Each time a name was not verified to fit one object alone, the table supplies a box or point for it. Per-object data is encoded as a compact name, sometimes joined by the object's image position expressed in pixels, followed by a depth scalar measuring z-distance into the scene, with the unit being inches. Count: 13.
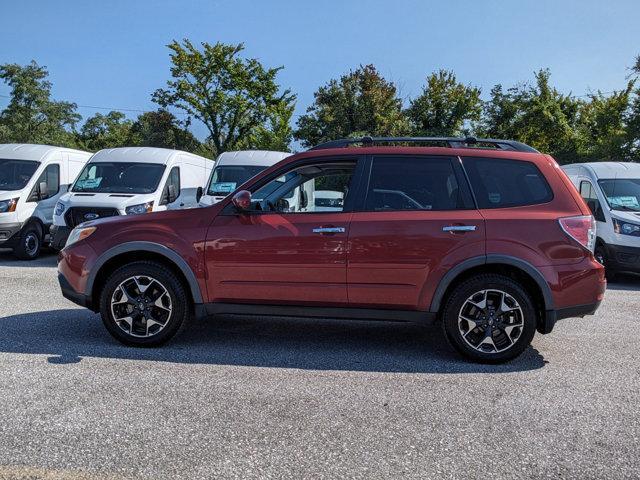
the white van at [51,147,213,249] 414.3
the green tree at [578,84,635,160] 868.0
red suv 187.9
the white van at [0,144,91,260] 445.7
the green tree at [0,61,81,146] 1839.3
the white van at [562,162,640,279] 384.2
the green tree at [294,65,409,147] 1337.4
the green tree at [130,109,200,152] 1792.6
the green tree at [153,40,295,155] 1533.0
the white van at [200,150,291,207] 465.7
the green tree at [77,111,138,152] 2162.9
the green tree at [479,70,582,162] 1180.5
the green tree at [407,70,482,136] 1298.0
